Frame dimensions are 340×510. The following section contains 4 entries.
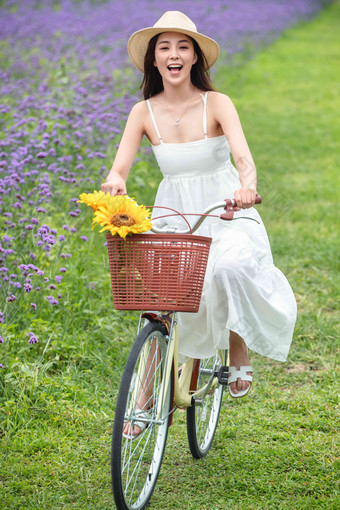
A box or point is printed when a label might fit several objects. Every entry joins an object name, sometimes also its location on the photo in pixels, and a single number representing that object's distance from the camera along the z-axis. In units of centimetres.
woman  611
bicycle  534
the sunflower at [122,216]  525
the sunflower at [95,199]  533
